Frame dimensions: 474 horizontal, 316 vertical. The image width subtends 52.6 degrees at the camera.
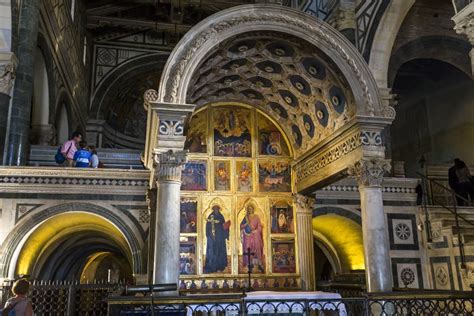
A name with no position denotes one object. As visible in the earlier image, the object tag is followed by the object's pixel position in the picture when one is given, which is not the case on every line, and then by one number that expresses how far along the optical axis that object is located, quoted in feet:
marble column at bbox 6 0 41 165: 36.52
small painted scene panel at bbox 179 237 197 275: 32.09
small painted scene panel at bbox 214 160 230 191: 34.50
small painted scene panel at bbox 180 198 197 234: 32.96
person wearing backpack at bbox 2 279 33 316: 17.28
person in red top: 38.04
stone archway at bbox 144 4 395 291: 24.16
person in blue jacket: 37.29
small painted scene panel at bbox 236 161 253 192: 34.81
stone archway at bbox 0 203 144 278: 33.78
